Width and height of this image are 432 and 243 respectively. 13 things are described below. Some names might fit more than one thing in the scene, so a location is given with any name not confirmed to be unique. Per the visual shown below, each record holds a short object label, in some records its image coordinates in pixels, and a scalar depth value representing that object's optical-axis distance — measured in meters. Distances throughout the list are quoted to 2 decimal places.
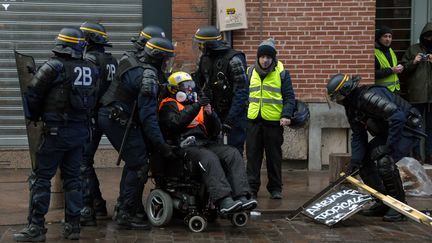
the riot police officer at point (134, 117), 7.38
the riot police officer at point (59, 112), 6.88
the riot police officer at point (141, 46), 7.72
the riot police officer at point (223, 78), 8.46
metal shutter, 11.12
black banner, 7.85
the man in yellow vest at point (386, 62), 10.81
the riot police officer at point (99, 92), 7.86
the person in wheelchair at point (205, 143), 7.33
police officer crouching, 7.94
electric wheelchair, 7.54
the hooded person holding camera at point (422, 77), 10.96
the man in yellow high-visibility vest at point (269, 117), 9.13
